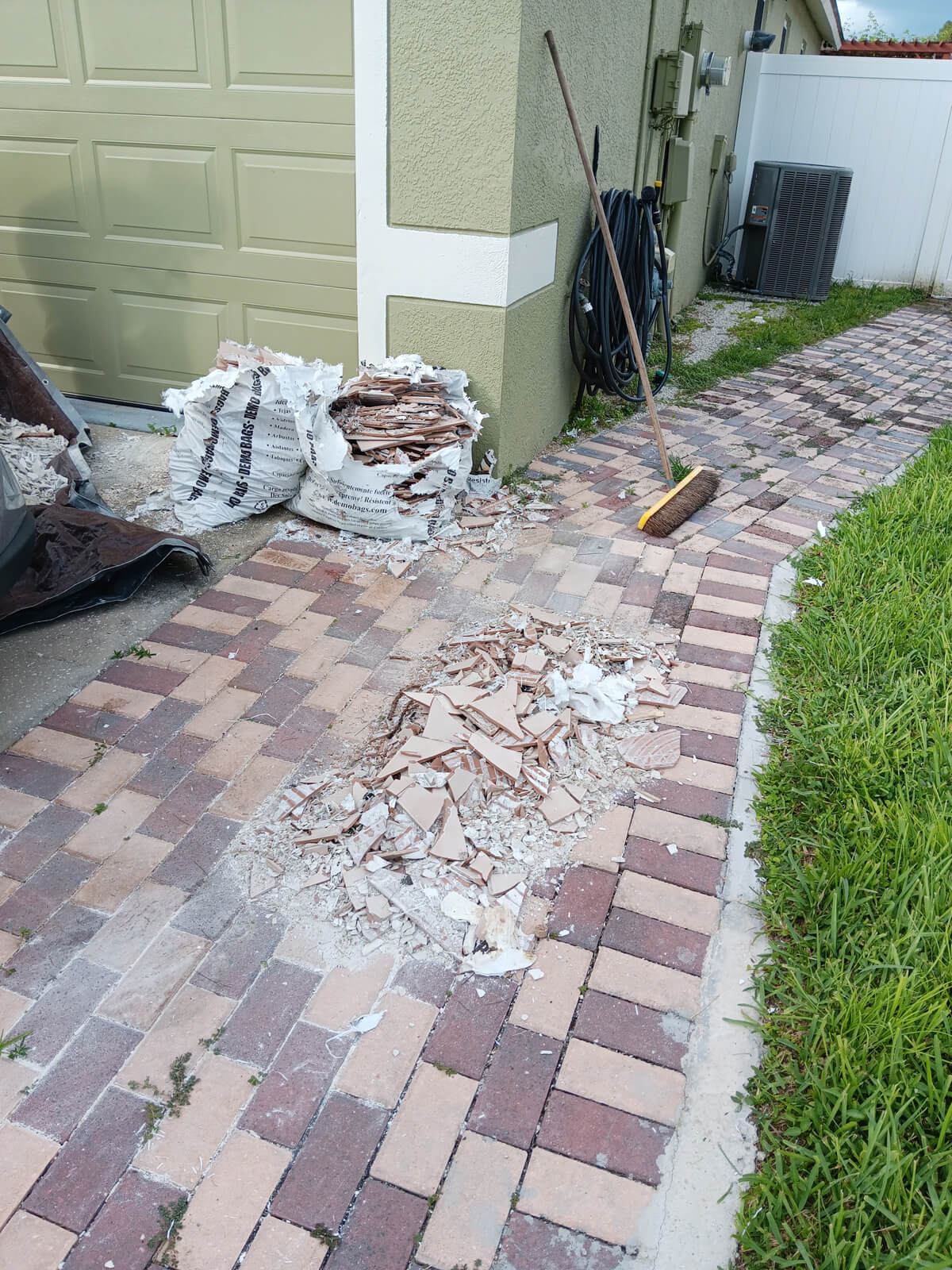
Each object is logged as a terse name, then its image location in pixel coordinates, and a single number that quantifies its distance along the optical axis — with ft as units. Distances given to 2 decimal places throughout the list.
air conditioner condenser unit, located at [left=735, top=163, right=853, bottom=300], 28.76
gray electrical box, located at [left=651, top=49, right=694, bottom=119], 19.61
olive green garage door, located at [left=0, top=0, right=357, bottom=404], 13.71
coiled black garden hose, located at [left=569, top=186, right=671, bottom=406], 16.05
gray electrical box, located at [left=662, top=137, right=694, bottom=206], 22.20
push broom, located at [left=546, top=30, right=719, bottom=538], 13.12
